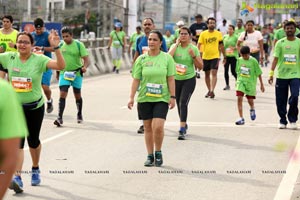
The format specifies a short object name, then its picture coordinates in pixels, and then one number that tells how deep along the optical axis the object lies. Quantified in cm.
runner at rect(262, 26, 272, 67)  3432
